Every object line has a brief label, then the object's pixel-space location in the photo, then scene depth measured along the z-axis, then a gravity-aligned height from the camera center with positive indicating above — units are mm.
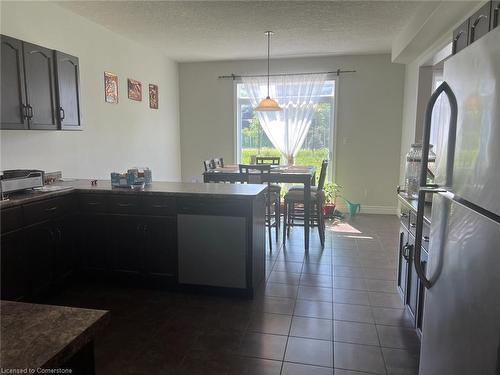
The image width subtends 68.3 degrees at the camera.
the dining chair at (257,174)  4176 -316
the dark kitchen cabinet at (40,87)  2805 +462
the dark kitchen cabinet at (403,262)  2473 -811
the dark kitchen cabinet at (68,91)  3104 +474
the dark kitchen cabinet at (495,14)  1512 +558
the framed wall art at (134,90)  4949 +773
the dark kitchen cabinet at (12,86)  2592 +426
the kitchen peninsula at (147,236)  2740 -710
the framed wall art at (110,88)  4430 +710
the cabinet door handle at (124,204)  2998 -475
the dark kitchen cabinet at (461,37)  1847 +582
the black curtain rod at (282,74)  5895 +1198
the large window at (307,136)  6125 +236
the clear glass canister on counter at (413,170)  2574 -166
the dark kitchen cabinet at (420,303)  2088 -906
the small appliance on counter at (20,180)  2561 -251
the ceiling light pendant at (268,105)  4734 +533
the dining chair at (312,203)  4328 -672
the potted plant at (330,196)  5809 -803
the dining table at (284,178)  4133 -356
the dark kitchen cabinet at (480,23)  1610 +573
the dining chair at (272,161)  4688 -230
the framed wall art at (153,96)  5554 +763
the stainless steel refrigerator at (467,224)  1016 -243
